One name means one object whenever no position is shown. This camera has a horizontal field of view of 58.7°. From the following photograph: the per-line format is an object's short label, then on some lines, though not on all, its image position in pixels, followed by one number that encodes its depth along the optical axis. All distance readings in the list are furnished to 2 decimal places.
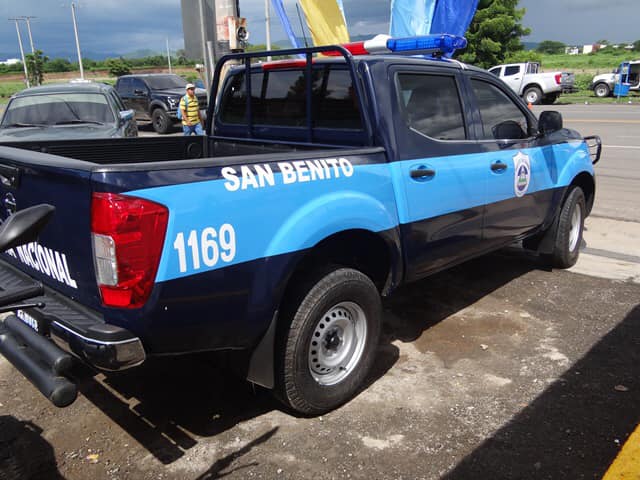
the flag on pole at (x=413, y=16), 7.96
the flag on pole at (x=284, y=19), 6.52
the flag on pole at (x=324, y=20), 7.12
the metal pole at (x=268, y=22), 30.10
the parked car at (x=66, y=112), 8.52
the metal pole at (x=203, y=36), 6.94
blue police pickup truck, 2.41
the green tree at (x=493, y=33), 37.00
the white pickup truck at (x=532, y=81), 26.91
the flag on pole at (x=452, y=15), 7.90
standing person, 12.32
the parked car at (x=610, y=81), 30.20
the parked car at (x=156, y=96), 18.53
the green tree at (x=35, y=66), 56.16
